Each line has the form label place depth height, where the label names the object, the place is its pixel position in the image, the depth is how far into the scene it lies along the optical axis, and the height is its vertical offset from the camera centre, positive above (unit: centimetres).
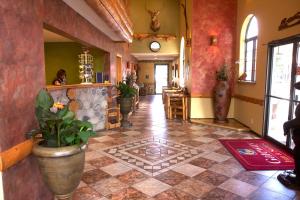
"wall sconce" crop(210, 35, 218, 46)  649 +117
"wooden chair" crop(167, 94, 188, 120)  712 -77
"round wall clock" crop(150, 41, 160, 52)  1062 +159
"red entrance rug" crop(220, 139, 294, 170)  346 -124
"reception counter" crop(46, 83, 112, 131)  448 -38
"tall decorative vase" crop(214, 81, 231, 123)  612 -49
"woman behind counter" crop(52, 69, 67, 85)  547 +11
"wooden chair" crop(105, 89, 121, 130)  588 -83
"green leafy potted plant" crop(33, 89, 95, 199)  192 -55
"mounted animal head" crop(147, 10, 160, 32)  1080 +281
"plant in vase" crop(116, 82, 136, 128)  594 -39
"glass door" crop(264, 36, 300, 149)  400 -11
